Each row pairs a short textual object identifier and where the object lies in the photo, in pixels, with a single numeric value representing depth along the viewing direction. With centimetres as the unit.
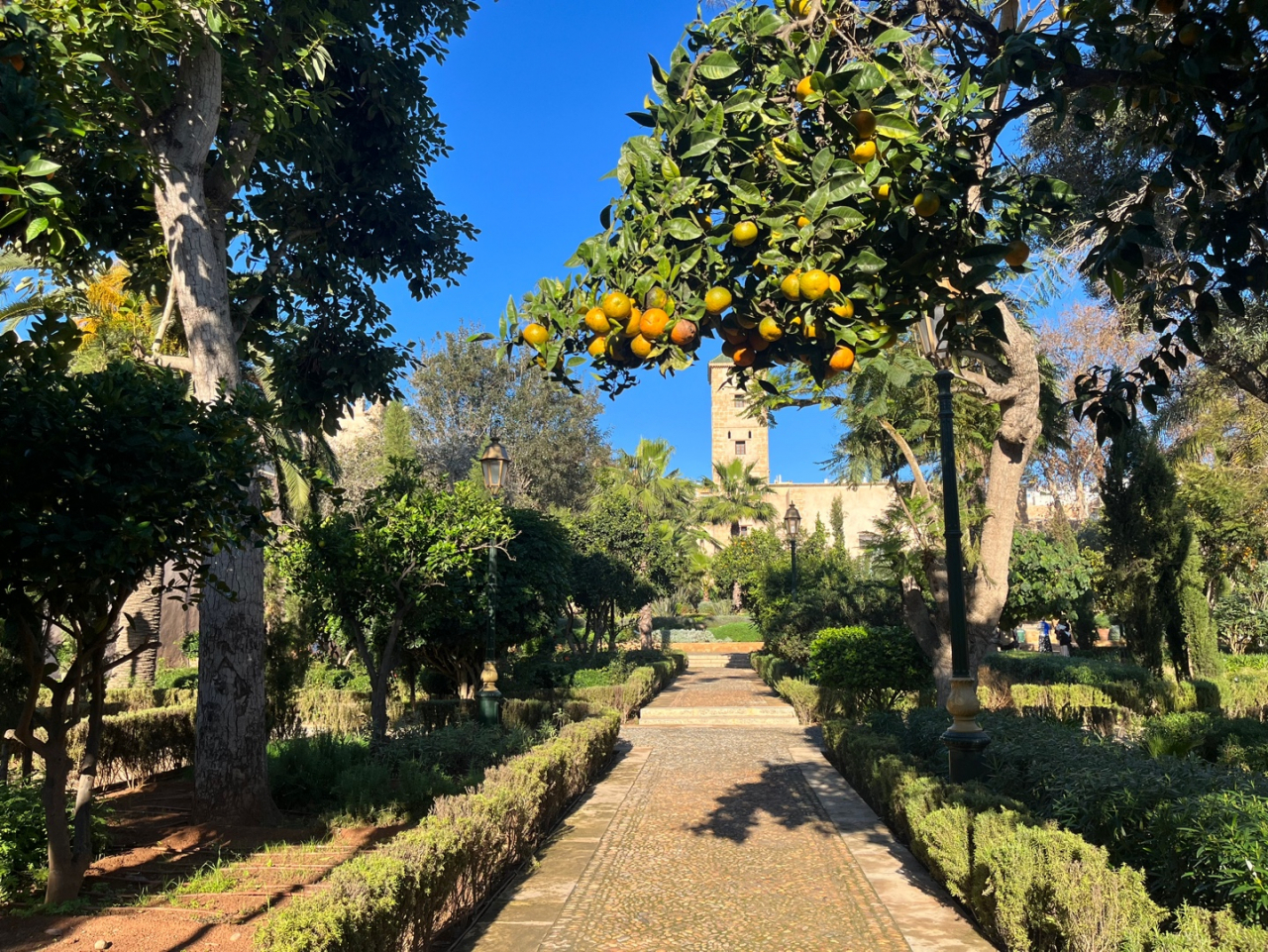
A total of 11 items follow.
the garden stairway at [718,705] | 1897
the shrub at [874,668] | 1758
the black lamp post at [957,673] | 687
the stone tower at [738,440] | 7400
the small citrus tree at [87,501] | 552
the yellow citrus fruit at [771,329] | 292
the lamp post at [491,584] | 1248
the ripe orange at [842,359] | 289
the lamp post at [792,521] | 2909
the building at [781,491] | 6950
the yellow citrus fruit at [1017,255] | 331
